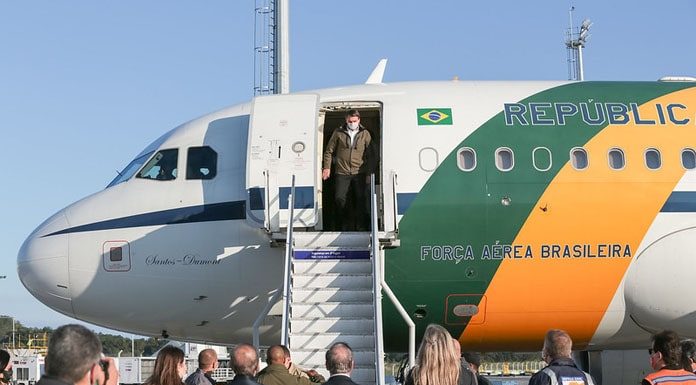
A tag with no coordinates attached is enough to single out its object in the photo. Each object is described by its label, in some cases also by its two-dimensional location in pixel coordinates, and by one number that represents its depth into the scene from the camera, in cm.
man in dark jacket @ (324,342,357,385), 719
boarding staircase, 1288
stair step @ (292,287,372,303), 1349
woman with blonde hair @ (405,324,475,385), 670
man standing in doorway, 1505
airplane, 1440
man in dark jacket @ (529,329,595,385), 751
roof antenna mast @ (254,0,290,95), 3728
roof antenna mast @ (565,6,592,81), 4553
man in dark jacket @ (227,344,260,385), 759
